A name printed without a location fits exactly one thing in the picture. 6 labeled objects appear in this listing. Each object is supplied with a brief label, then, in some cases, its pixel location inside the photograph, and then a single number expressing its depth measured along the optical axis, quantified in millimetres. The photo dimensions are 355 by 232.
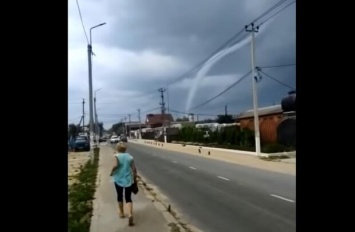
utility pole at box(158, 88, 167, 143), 96538
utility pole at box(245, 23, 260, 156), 32781
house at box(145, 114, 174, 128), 136000
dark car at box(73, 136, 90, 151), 51406
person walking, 8922
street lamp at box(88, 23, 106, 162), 28266
